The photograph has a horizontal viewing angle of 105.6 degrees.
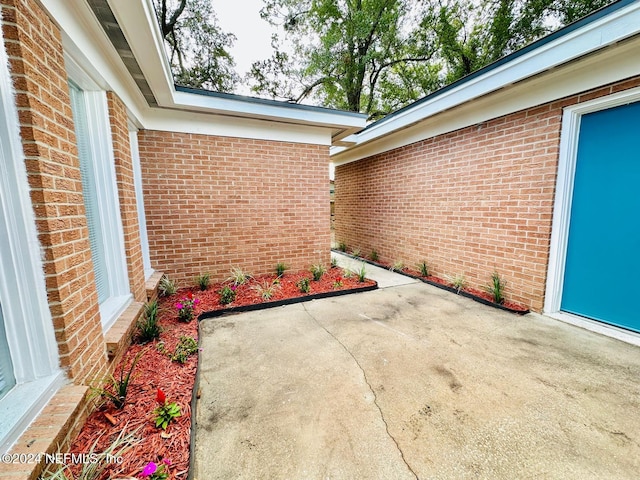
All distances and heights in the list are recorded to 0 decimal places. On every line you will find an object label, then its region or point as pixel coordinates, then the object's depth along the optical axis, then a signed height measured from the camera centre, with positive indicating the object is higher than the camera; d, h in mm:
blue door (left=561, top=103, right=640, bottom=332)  2639 -215
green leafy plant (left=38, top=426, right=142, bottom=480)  1117 -1264
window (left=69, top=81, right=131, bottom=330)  2268 +155
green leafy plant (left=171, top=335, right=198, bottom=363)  2242 -1336
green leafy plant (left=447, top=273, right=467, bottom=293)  4277 -1349
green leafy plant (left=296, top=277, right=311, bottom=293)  4090 -1307
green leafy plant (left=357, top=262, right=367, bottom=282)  4480 -1284
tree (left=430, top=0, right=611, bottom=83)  7555 +5965
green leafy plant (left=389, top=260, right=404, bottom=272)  5578 -1378
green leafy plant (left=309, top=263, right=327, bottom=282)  4637 -1210
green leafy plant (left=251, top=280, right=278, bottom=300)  3818 -1318
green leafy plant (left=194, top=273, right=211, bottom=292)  4024 -1172
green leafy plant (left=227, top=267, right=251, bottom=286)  4277 -1187
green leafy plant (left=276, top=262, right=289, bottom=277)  4734 -1160
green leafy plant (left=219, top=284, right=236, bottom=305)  3594 -1276
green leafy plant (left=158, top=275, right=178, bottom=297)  3799 -1197
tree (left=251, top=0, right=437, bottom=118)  8555 +5909
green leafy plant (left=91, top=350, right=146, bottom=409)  1625 -1245
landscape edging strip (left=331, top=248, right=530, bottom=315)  3432 -1477
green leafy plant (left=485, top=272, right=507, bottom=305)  3684 -1289
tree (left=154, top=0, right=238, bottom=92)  8527 +6280
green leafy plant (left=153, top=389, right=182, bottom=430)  1567 -1323
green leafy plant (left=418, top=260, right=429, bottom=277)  5035 -1300
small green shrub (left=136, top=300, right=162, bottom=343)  2486 -1213
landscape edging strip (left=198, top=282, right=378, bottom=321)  3393 -1434
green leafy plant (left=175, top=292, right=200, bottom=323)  3037 -1254
